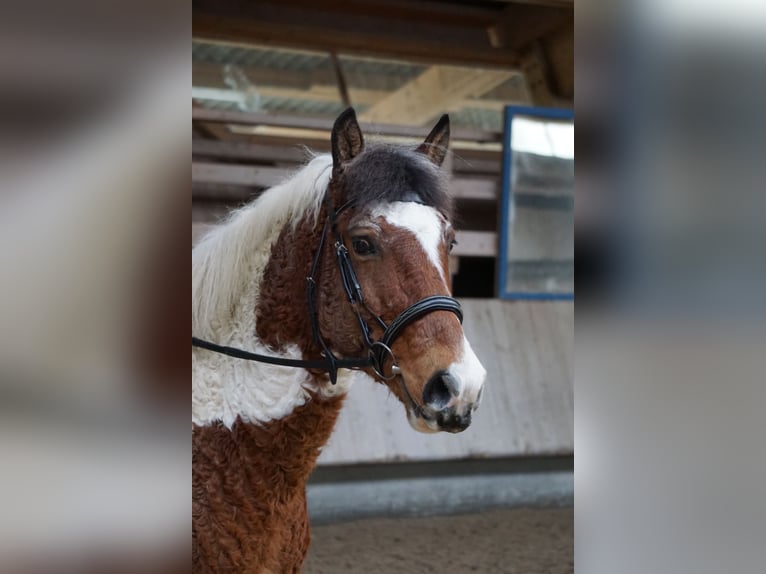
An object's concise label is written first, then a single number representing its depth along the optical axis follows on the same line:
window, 5.02
